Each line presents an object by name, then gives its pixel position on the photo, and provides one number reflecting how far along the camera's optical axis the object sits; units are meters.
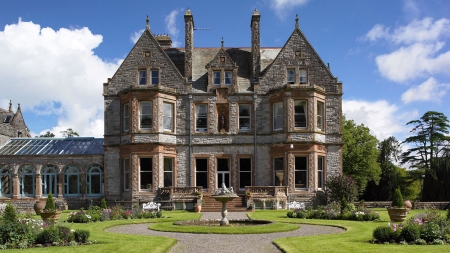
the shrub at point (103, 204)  32.51
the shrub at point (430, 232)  16.47
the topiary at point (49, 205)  23.22
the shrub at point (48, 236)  16.17
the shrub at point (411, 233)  16.39
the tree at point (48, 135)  83.40
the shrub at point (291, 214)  27.06
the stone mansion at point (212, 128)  35.41
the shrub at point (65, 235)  16.34
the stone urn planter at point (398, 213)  21.95
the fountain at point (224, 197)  22.95
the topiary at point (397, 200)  23.23
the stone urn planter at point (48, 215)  20.75
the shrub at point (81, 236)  16.55
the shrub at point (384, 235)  16.53
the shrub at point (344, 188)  29.69
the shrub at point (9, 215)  17.69
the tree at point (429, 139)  52.75
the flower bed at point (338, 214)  25.92
